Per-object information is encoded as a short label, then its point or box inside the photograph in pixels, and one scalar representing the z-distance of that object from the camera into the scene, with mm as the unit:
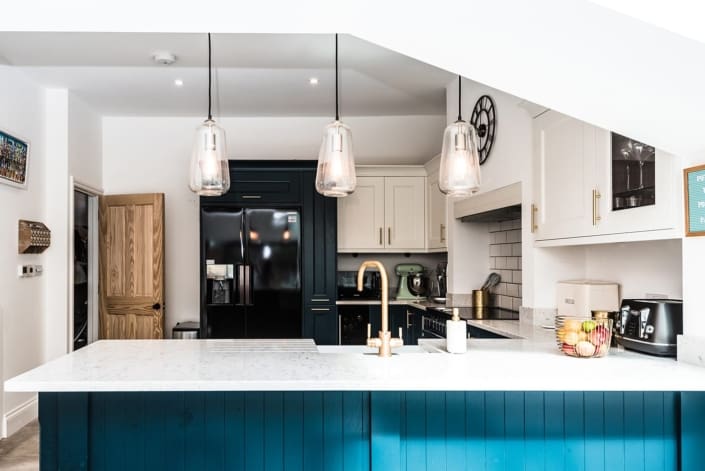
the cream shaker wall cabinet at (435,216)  5242
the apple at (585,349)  2189
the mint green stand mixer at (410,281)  5672
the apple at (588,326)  2203
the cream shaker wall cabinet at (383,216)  5598
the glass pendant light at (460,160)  2340
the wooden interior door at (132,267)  5348
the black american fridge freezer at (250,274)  5043
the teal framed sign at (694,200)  1992
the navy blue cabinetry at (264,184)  5102
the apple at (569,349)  2225
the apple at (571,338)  2213
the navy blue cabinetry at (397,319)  5246
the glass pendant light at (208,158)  2543
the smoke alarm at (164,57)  3992
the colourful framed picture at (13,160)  3904
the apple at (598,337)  2189
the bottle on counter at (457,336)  2322
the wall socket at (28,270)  4238
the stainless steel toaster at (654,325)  2223
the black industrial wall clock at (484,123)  4023
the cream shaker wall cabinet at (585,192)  2189
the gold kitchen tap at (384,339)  2260
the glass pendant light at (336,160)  2434
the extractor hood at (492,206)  3637
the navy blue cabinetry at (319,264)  5160
